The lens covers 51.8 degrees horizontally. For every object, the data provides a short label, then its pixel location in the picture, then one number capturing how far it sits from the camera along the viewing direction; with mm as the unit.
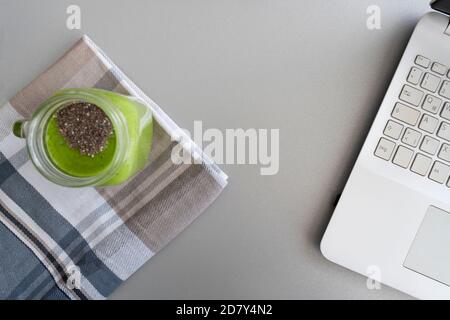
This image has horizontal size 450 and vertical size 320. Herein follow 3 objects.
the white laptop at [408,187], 456
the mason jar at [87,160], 400
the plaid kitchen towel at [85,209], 476
